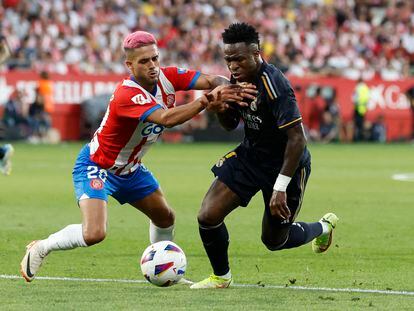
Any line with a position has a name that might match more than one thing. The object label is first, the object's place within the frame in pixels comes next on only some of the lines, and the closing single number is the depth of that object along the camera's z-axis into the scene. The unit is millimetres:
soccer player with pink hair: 17109
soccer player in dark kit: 17078
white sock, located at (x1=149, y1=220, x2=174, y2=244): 19281
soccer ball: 16953
